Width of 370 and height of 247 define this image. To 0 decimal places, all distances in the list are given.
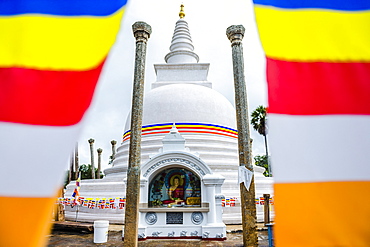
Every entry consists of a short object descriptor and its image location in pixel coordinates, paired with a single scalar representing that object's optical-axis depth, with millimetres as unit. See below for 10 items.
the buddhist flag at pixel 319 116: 2000
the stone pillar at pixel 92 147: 30909
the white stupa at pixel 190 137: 16781
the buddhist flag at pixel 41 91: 1944
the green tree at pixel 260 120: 31172
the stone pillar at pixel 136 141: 9133
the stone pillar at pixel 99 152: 34328
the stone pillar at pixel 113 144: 33044
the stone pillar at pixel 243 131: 8859
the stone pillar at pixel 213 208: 11414
